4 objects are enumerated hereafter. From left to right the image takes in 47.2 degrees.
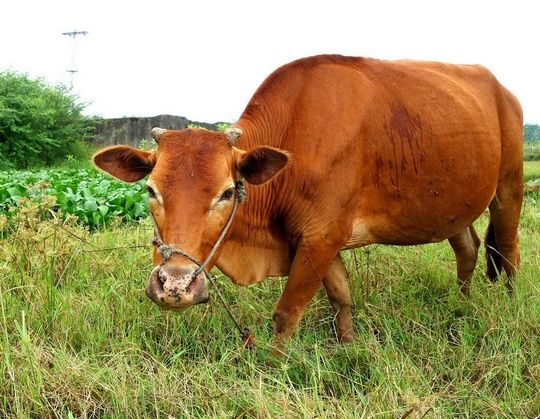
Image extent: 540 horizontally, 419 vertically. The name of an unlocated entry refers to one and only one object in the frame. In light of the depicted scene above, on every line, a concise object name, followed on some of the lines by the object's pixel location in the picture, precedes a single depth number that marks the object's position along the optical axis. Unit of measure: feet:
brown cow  10.19
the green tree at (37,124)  84.07
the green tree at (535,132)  96.96
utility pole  132.16
